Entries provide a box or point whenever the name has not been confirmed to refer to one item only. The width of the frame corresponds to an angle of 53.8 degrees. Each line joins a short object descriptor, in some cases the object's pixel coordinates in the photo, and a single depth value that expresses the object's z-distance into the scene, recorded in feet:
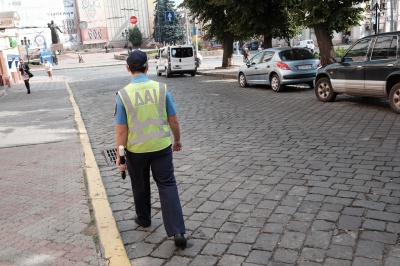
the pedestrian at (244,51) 114.42
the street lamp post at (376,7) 73.73
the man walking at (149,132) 11.23
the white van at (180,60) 80.59
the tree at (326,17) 47.65
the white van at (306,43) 155.13
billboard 337.72
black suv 29.30
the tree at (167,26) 245.49
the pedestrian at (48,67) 96.12
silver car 45.34
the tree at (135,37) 305.73
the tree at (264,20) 61.72
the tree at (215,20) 78.43
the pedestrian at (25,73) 63.39
